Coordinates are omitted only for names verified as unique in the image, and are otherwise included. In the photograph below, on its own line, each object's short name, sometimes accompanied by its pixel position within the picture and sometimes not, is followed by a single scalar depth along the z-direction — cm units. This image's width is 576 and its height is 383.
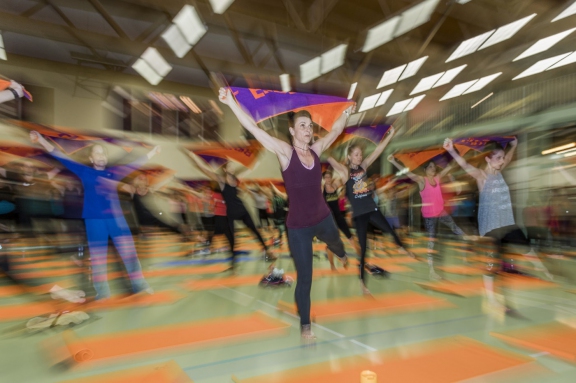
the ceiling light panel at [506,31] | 1046
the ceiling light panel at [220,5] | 931
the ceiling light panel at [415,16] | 952
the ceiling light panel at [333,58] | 1189
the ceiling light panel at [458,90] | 1433
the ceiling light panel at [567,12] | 962
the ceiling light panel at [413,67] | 1268
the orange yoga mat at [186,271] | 623
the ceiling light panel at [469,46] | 1127
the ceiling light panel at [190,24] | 959
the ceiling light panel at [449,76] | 1326
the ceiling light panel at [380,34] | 1024
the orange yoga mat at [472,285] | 475
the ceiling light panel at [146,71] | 1255
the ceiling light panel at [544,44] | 1099
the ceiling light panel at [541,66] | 1177
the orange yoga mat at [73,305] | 380
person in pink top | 559
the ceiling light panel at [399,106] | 1647
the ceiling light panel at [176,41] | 1059
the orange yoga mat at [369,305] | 367
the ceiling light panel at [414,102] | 1596
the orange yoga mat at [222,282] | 515
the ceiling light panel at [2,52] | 1126
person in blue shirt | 375
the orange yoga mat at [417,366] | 228
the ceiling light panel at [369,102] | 1573
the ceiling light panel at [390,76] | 1329
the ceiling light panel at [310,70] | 1264
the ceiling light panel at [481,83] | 1354
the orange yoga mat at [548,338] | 272
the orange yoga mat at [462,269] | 625
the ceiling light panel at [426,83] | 1379
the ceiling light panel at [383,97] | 1538
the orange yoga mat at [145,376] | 226
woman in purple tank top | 297
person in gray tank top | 369
